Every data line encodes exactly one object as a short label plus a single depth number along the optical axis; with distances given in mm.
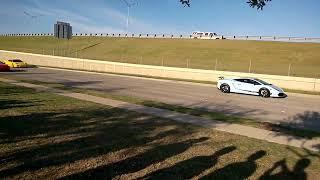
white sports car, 26531
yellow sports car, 47906
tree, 8605
